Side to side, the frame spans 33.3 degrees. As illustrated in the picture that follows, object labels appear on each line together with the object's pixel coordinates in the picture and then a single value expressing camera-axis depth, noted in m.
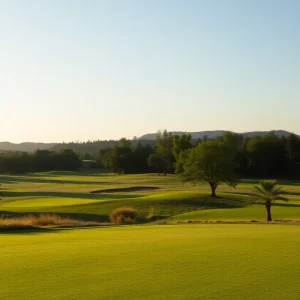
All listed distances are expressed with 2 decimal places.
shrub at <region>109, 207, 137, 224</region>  33.47
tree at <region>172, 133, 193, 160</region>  99.39
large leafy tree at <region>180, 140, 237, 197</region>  52.50
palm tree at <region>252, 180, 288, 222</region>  35.85
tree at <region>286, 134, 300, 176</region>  96.75
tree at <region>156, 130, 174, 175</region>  105.81
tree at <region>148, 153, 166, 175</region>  106.25
